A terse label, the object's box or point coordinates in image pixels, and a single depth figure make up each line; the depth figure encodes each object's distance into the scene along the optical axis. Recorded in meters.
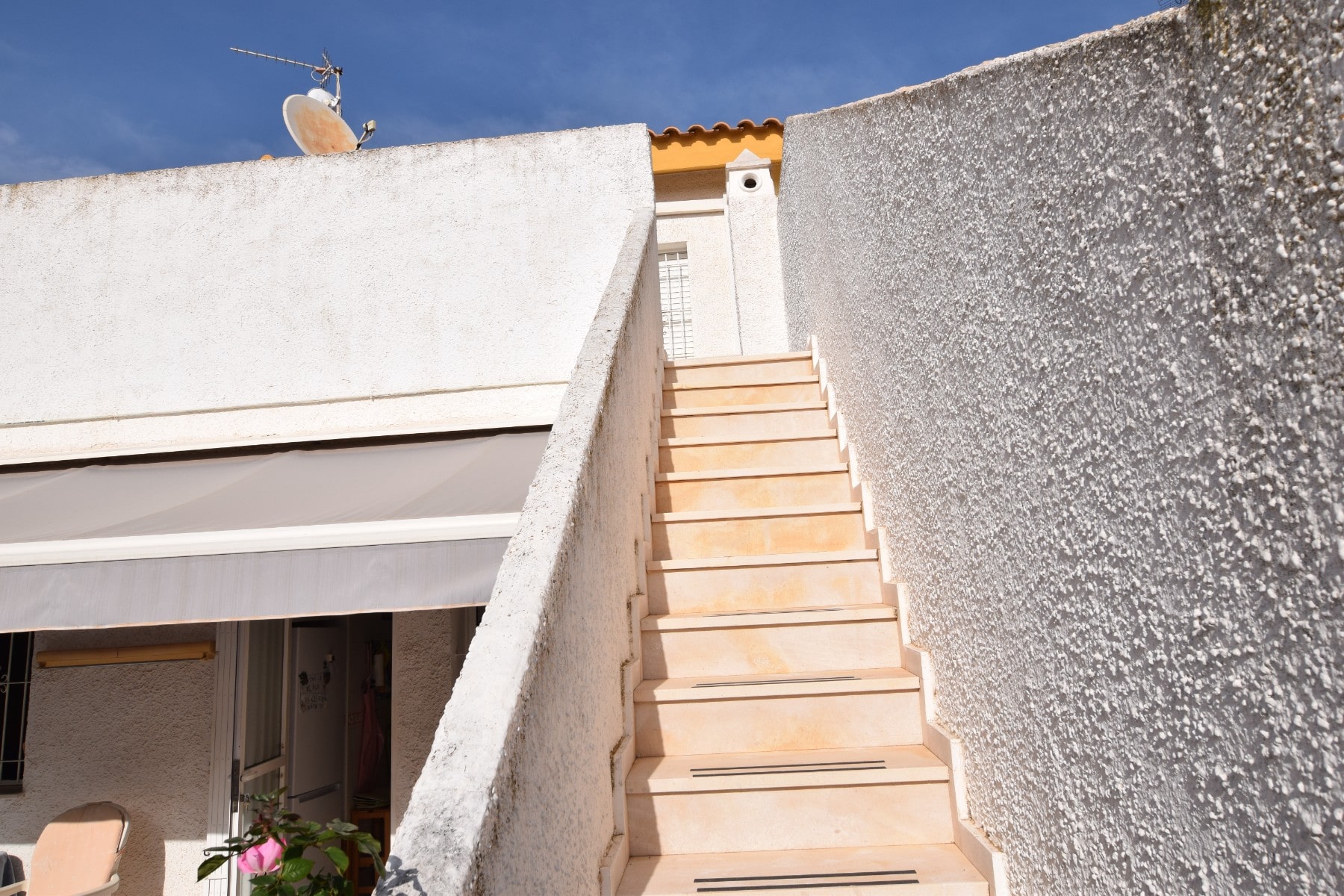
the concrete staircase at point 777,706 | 4.17
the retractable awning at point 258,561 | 5.43
